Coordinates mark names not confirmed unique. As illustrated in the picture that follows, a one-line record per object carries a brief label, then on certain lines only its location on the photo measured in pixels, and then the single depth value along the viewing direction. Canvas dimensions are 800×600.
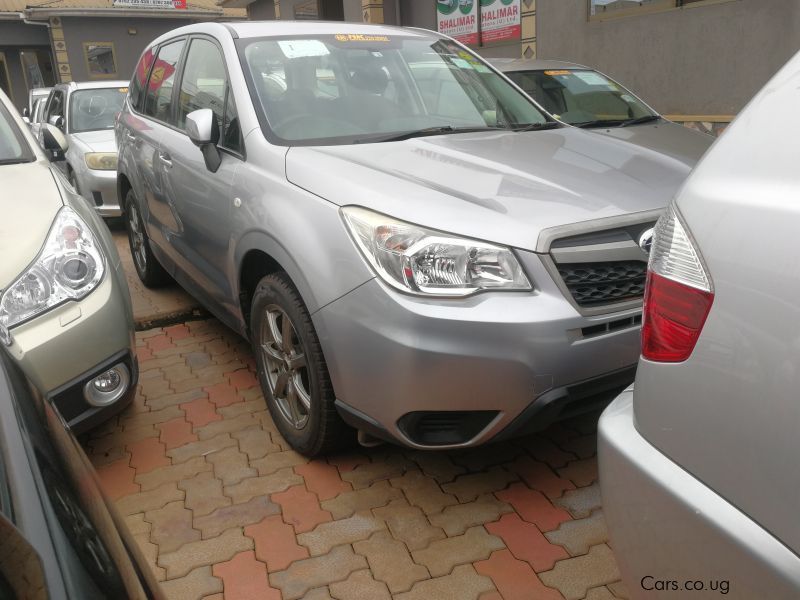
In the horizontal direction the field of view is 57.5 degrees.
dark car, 0.83
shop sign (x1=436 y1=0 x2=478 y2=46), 11.75
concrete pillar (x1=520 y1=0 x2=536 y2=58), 10.37
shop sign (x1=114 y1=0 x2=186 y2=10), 24.19
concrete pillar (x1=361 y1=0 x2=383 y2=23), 13.61
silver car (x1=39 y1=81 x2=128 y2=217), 7.56
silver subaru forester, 2.29
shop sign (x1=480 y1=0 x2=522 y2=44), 10.80
